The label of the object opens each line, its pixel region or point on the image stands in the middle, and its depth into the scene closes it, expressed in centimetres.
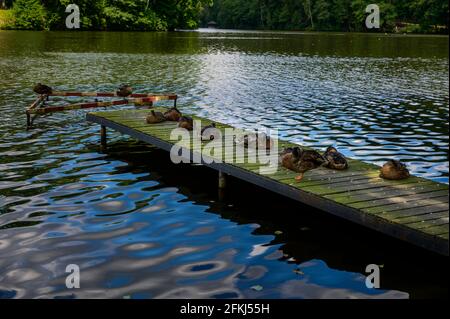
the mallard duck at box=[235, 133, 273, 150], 1420
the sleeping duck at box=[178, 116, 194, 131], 1622
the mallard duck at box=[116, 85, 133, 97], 2438
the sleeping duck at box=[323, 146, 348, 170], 1245
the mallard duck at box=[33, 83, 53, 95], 2322
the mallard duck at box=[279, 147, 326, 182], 1196
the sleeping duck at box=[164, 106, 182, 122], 1762
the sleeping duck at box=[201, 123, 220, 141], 1521
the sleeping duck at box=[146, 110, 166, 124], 1734
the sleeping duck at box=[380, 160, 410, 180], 1168
